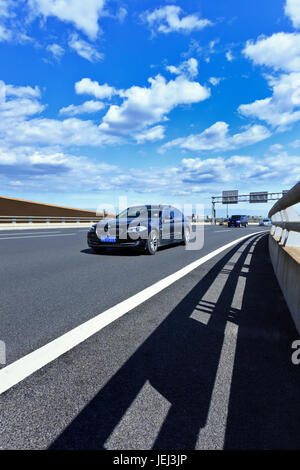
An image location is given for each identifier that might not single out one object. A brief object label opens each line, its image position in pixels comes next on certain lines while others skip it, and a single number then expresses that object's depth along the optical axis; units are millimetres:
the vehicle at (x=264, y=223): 57806
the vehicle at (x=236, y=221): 42812
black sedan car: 7984
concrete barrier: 3008
